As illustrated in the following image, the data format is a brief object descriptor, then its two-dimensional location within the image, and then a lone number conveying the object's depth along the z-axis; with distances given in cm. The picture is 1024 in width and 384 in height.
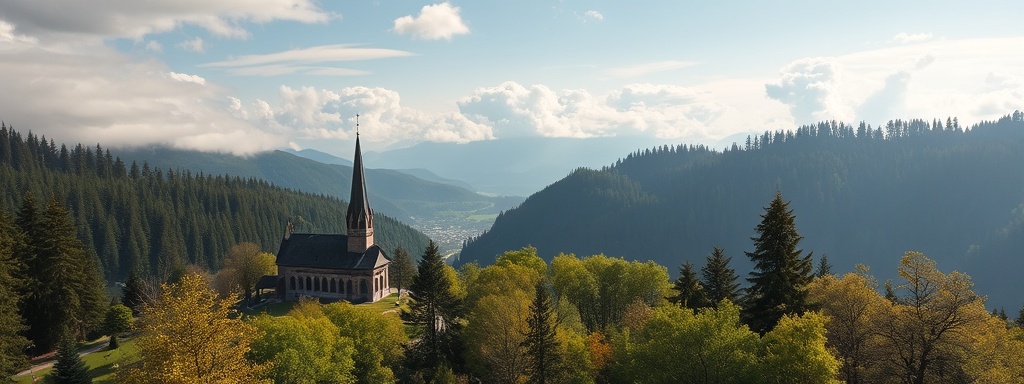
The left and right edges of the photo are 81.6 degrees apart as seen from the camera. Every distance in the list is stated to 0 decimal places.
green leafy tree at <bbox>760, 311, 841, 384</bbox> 2939
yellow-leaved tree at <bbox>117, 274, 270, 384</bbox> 2573
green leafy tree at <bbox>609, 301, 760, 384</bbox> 3278
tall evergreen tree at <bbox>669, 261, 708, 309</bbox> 4581
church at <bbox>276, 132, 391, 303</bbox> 7912
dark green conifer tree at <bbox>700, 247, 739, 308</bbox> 4750
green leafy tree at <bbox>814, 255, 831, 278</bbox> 6650
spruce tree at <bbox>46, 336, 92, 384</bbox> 4019
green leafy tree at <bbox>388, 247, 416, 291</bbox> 8938
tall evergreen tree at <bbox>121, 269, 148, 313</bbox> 7631
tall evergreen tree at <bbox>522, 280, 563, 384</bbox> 4116
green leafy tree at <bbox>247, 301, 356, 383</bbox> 3709
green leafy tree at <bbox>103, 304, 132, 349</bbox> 6147
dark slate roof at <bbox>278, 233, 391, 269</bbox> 7950
